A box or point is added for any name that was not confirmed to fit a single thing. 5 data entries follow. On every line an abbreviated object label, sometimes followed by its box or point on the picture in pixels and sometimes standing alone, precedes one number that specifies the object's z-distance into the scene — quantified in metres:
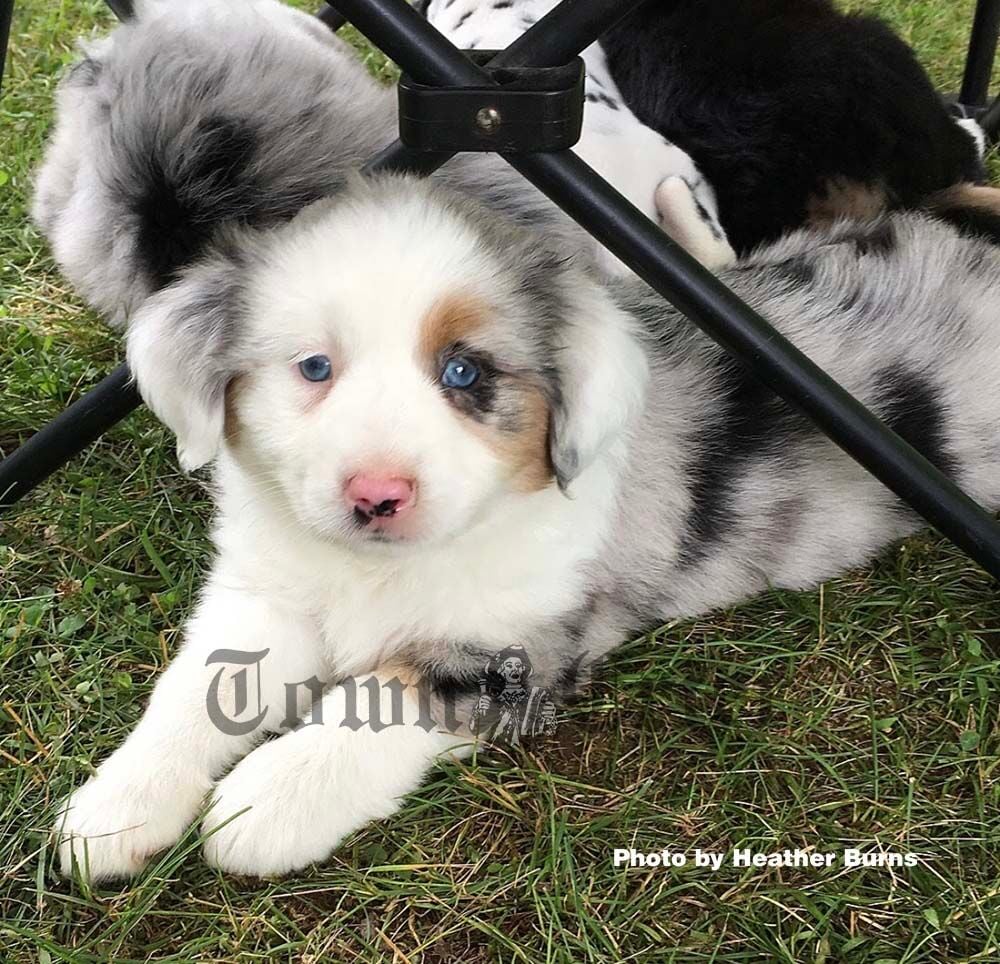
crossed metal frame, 0.35
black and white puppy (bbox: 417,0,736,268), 0.64
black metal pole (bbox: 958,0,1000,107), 0.70
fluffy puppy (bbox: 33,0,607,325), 0.44
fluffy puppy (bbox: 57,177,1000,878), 0.36
